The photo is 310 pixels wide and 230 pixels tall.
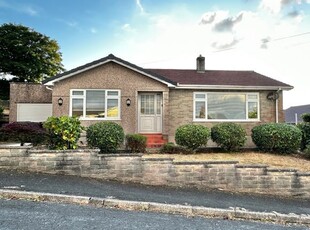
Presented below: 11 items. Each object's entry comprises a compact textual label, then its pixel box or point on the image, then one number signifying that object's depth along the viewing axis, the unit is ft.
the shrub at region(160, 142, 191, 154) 35.94
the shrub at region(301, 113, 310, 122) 45.18
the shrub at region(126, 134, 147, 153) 35.24
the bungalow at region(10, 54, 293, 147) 42.86
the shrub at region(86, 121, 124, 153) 33.76
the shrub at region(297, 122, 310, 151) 40.93
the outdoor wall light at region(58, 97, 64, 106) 42.24
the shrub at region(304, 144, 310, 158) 36.62
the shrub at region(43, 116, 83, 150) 25.70
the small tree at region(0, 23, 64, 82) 112.68
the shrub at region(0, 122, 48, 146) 28.76
